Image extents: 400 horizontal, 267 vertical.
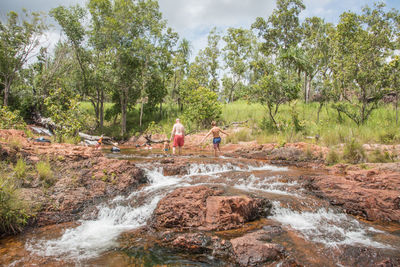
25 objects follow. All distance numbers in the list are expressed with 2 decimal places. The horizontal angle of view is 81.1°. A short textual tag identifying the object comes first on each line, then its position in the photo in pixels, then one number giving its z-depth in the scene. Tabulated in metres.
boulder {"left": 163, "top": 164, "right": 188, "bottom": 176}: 7.84
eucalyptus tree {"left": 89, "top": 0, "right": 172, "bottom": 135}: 22.81
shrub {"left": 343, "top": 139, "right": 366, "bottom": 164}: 9.52
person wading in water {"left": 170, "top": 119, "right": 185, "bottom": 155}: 12.35
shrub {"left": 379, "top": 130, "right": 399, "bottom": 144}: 10.51
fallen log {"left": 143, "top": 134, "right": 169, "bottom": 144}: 18.42
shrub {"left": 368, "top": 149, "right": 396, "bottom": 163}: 8.86
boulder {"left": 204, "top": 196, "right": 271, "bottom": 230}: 4.19
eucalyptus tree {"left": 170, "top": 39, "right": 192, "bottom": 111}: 28.65
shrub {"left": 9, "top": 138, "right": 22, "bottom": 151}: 6.05
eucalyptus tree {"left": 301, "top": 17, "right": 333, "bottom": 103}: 24.89
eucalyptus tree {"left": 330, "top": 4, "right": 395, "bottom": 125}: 12.78
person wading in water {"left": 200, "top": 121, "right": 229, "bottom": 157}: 12.52
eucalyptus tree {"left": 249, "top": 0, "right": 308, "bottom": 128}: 16.33
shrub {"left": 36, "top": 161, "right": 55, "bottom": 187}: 5.48
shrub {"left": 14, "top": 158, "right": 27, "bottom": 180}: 5.18
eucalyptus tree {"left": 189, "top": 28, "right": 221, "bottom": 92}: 28.64
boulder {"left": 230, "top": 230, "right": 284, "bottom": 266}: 3.16
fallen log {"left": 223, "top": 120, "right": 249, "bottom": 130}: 20.04
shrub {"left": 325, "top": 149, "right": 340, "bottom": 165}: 10.04
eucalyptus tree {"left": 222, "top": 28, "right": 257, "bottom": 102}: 26.73
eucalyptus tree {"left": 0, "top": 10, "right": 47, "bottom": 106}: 20.44
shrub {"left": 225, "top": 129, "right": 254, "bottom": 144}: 16.80
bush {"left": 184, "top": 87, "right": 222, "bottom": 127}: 20.80
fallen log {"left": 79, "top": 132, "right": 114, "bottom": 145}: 17.07
